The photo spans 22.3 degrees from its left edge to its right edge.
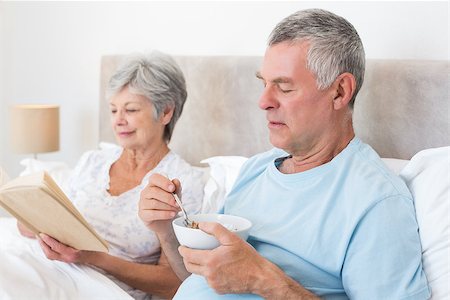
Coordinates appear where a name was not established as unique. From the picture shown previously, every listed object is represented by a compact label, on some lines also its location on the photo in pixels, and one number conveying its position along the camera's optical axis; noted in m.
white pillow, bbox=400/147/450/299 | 2.01
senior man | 1.99
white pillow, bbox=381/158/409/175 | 2.22
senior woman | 2.44
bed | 2.06
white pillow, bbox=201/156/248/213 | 2.45
